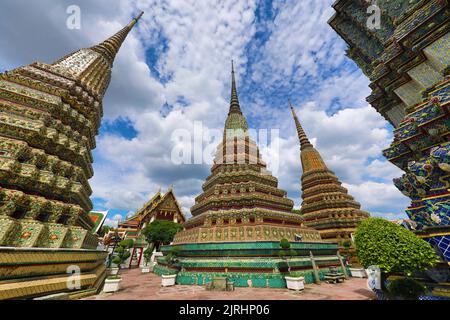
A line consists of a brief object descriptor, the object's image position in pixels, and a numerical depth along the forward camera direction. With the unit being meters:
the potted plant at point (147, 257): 26.39
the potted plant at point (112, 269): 17.33
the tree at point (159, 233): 33.59
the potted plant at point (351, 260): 16.83
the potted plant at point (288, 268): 11.53
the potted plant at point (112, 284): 10.87
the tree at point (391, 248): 5.59
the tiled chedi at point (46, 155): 9.63
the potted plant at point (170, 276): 13.57
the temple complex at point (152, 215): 39.69
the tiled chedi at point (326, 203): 25.92
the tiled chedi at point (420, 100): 5.37
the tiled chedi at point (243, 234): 14.12
